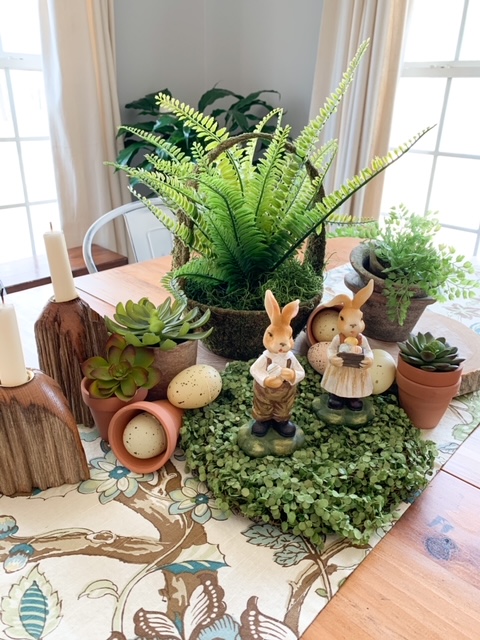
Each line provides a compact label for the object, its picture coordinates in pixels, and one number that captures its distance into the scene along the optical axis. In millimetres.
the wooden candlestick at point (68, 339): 668
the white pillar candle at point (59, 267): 647
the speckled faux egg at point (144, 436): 629
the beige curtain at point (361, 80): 2117
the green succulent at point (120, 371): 641
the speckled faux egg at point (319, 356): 775
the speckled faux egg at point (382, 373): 718
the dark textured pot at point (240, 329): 782
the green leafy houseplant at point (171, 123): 2273
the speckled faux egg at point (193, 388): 665
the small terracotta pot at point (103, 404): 646
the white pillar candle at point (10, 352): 531
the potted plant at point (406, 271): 798
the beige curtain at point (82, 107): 2125
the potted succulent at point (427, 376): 674
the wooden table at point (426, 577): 448
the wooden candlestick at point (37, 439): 553
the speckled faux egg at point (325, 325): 819
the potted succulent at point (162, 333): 658
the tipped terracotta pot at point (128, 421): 627
